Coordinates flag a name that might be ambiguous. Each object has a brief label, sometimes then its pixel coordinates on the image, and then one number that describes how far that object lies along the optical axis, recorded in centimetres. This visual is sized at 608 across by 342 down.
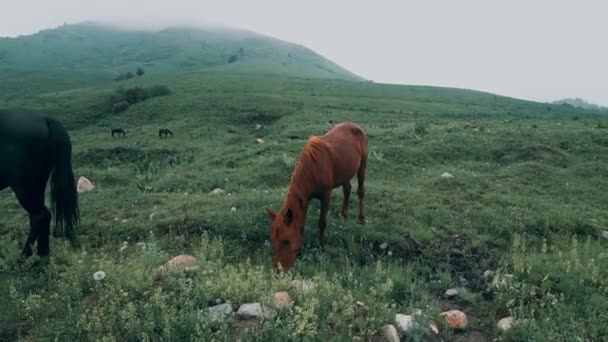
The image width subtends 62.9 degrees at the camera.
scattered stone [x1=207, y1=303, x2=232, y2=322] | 573
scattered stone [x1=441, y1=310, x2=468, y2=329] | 618
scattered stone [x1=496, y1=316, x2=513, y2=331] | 607
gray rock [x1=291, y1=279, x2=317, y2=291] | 648
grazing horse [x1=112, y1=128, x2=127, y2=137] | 2902
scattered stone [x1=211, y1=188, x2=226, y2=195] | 1319
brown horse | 777
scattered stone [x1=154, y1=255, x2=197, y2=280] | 691
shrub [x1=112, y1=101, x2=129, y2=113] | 4000
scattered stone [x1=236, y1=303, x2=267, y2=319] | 593
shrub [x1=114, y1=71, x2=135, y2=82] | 7464
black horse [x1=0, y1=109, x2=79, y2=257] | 773
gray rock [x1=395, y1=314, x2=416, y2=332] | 582
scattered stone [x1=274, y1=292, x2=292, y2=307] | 589
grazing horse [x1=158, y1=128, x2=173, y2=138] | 2730
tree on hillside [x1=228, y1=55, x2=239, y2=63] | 12850
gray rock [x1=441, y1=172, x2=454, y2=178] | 1364
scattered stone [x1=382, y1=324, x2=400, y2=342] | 565
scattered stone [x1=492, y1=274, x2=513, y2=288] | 705
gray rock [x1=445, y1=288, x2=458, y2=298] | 729
